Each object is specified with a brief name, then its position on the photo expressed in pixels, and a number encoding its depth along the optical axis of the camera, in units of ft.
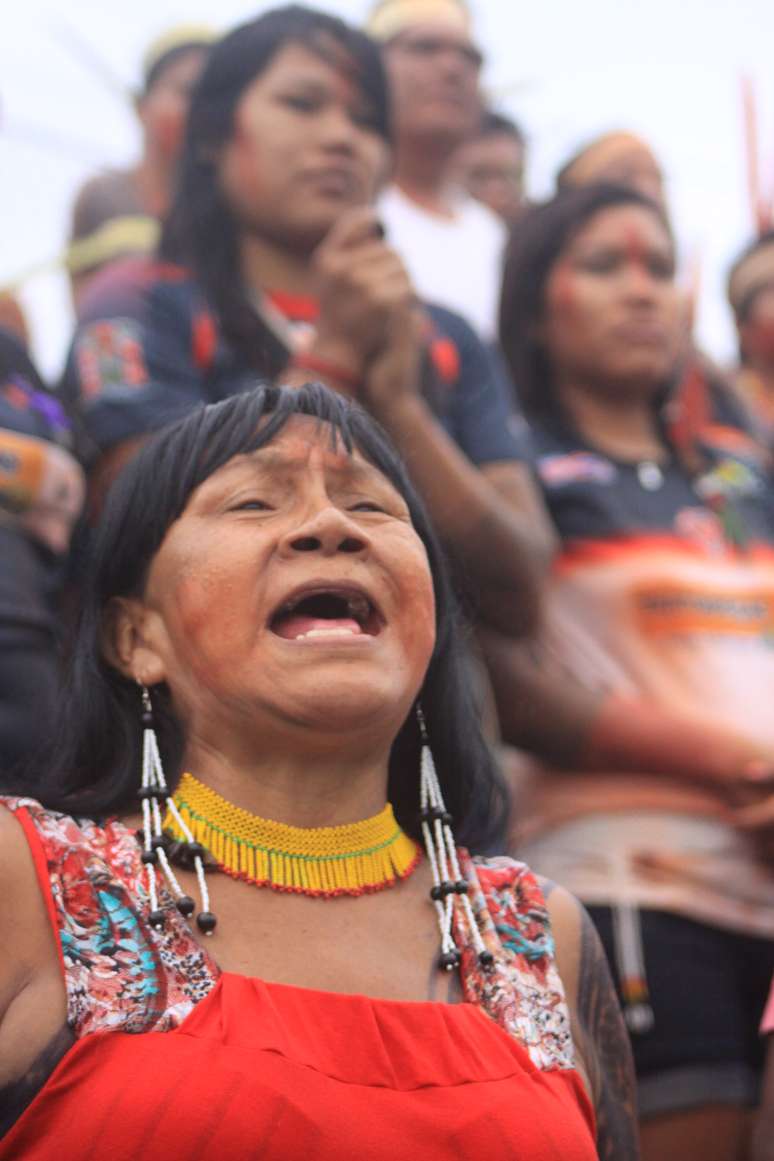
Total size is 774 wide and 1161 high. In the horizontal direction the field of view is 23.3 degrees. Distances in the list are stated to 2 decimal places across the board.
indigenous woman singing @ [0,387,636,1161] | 6.69
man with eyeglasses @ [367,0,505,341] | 16.90
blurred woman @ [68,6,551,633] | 11.27
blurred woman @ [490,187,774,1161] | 10.79
